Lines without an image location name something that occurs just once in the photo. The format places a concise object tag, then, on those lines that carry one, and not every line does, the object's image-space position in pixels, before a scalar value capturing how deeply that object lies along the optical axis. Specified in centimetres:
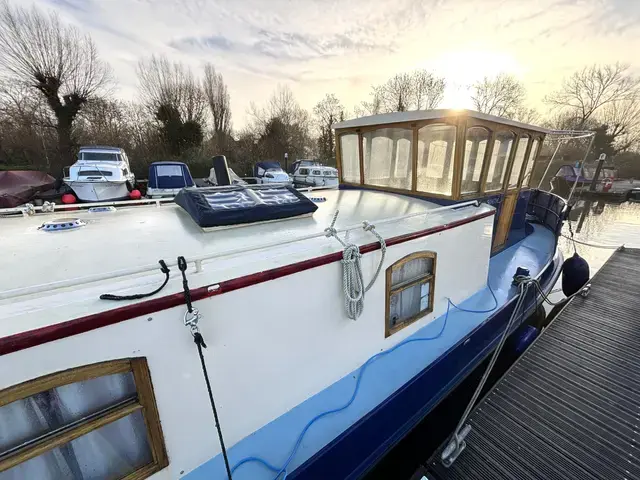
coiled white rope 232
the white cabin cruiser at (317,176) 1812
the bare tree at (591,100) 2970
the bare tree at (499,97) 2959
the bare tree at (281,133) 2709
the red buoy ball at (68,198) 706
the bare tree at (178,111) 2138
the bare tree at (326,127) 3244
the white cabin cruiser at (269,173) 1777
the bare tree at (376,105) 2977
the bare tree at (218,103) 2420
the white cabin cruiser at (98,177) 1110
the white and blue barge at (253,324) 146
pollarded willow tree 1498
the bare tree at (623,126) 3041
